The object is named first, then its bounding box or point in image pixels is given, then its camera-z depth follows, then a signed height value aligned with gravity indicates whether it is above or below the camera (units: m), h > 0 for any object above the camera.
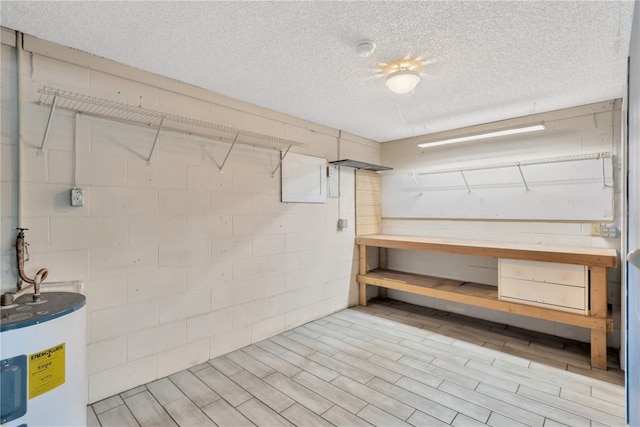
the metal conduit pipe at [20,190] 1.83 +0.16
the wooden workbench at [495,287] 2.57 -0.79
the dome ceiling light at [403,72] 2.25 +1.05
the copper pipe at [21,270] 1.79 -0.31
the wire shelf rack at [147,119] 1.96 +0.74
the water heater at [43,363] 1.30 -0.65
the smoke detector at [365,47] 1.96 +1.07
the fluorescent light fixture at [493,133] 2.93 +0.84
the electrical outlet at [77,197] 2.04 +0.13
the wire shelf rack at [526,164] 3.04 +0.58
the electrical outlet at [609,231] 2.95 -0.15
